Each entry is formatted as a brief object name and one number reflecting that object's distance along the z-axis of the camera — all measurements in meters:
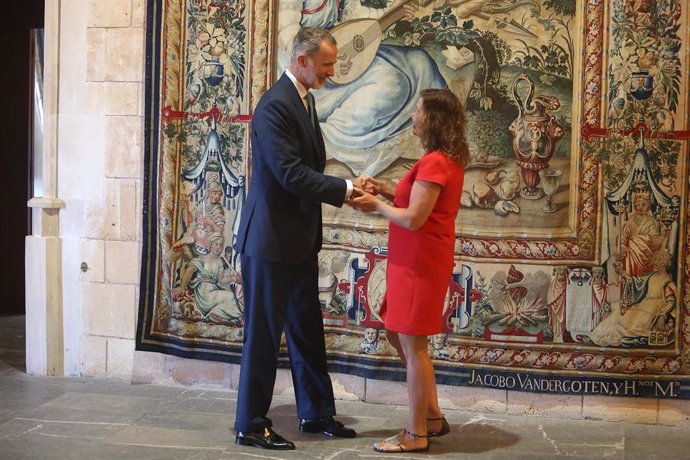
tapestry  5.04
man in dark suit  4.41
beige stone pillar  5.83
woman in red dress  4.29
